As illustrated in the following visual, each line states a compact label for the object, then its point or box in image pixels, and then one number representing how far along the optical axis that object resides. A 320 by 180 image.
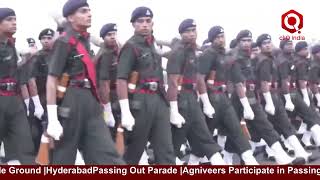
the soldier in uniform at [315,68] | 13.38
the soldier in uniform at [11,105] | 7.14
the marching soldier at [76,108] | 6.34
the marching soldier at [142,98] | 7.51
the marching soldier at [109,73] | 9.12
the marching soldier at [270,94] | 11.38
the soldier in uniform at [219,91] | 9.56
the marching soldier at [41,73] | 9.60
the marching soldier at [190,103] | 8.80
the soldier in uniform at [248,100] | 10.44
